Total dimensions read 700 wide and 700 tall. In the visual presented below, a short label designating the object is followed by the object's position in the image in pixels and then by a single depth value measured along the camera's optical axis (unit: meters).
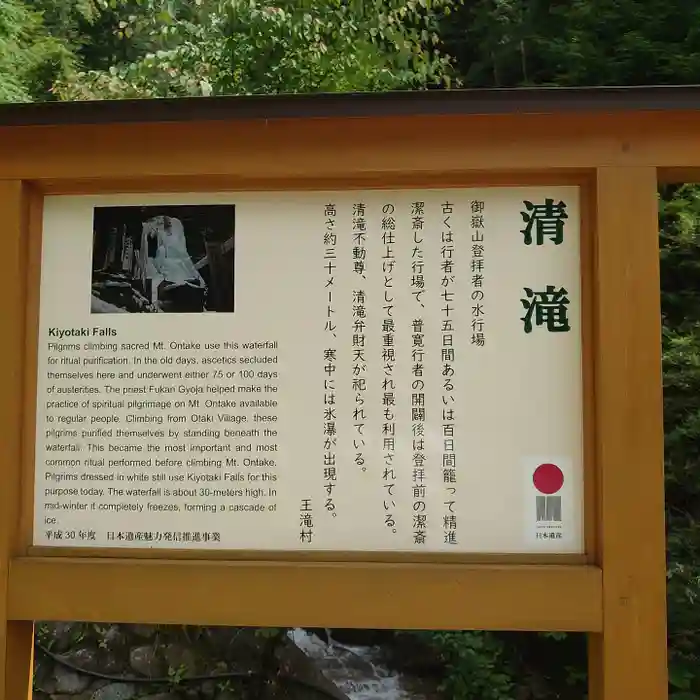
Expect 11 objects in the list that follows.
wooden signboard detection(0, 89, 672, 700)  2.29
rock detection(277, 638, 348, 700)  4.24
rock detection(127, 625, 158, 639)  4.71
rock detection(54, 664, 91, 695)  4.55
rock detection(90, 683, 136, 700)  4.46
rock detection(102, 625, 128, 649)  4.71
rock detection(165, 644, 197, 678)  4.53
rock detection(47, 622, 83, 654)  4.74
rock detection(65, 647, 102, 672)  4.62
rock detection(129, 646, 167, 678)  4.55
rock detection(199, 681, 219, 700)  4.47
